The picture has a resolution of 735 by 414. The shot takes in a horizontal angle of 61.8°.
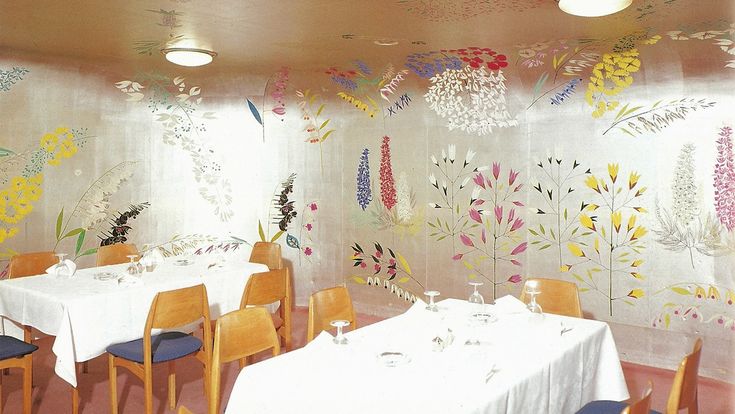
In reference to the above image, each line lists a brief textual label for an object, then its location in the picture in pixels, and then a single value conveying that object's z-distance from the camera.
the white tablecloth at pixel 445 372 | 2.17
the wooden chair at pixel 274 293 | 3.96
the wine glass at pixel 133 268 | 4.27
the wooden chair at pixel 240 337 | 2.62
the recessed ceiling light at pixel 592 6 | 3.26
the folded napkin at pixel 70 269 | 4.23
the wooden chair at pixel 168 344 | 3.40
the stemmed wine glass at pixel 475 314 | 2.74
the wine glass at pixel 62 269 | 4.21
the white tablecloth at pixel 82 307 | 3.55
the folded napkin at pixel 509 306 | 3.23
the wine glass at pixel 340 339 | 2.66
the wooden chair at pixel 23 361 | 3.48
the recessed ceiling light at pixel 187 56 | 4.91
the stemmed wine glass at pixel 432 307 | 3.35
